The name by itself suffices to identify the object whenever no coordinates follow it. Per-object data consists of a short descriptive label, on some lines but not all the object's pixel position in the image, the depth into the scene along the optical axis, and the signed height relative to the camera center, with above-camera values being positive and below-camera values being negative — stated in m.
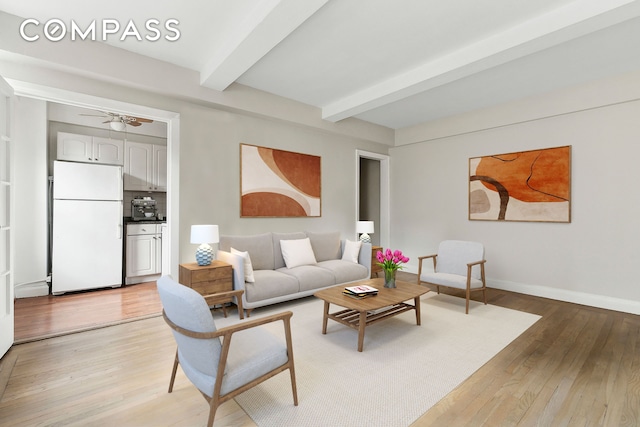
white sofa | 3.52 -0.76
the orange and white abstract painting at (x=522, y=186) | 4.25 +0.43
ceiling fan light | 4.47 +1.26
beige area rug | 1.86 -1.23
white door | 2.50 -0.12
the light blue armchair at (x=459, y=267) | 3.71 -0.75
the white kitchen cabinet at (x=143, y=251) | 4.92 -0.69
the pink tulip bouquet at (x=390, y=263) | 3.29 -0.56
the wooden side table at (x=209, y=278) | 3.30 -0.76
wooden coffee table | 2.71 -0.85
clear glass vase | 3.29 -0.73
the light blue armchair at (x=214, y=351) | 1.55 -0.83
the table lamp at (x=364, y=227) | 5.43 -0.27
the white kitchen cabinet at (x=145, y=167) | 5.15 +0.76
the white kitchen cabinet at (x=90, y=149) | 4.57 +0.96
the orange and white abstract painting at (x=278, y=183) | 4.44 +0.45
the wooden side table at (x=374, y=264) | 5.07 -0.87
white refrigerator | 4.27 -0.26
